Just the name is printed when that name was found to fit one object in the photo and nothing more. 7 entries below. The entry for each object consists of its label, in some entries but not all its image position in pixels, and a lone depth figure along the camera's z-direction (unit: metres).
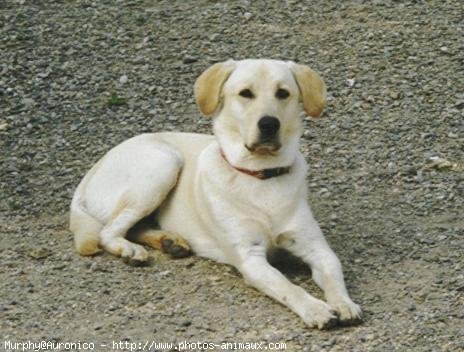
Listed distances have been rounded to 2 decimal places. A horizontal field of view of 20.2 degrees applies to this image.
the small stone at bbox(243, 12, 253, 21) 11.28
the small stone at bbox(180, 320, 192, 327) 6.11
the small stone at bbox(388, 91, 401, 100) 9.66
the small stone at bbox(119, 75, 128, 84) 10.34
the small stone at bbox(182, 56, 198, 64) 10.53
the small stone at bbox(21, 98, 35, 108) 10.02
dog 6.57
